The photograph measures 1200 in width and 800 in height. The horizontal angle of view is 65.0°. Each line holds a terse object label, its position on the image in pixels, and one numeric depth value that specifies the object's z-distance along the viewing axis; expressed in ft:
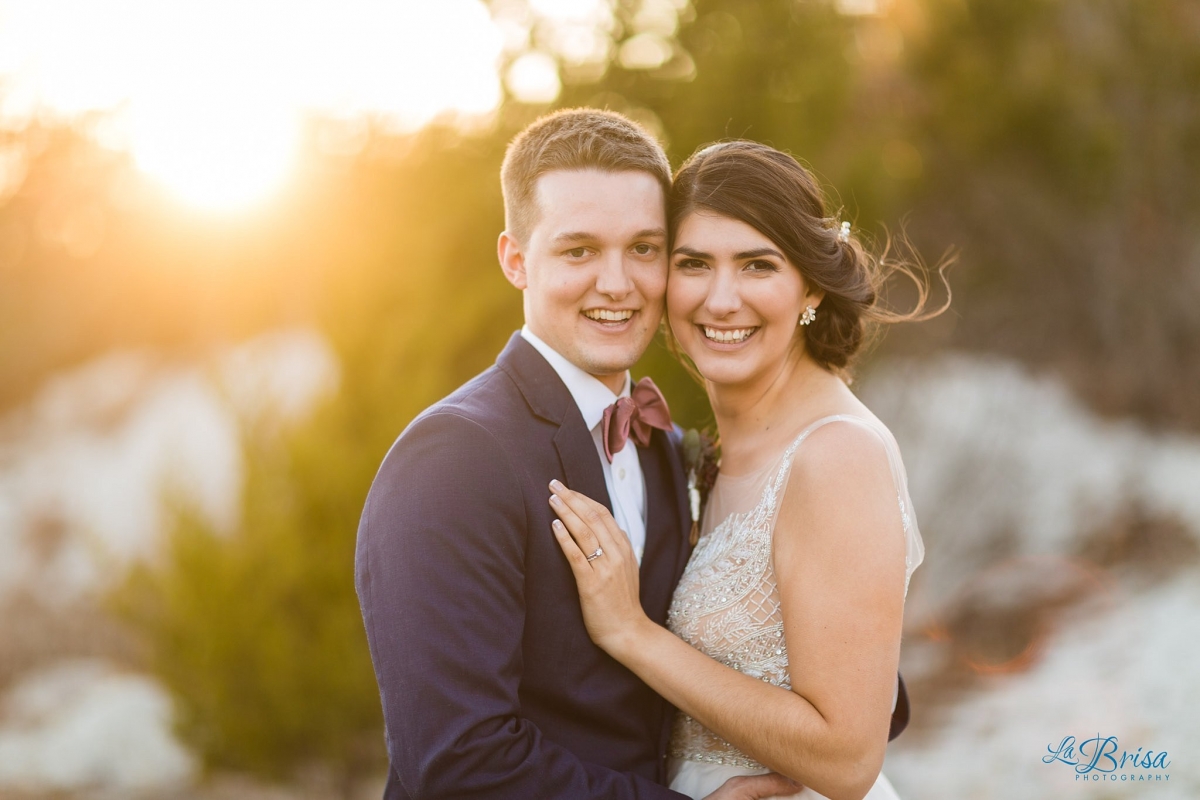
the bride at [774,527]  7.29
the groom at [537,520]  6.70
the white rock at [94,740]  20.67
